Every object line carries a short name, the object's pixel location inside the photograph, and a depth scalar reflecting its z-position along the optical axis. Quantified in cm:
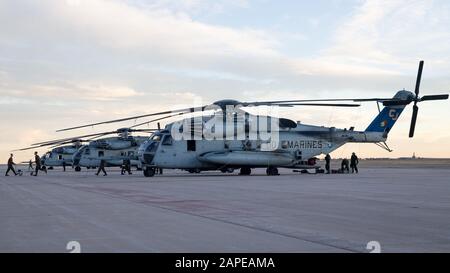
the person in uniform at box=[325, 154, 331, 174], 4125
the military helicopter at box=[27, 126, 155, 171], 5138
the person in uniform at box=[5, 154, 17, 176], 4061
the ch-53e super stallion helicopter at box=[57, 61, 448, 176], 3550
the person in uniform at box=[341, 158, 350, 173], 4284
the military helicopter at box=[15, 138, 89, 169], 6153
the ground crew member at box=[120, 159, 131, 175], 4427
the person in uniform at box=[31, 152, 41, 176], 4011
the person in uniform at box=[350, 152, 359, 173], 4256
